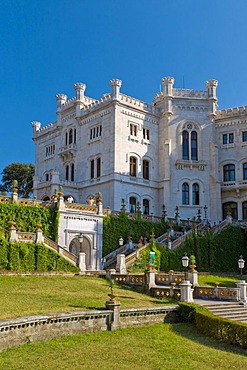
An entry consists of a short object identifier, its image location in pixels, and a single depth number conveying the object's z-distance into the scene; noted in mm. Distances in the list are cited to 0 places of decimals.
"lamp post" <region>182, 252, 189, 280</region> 23303
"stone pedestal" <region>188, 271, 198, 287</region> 22973
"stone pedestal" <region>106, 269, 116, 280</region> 26484
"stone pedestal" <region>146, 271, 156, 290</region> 23062
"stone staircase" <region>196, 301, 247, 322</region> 18406
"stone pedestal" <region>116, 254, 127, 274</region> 27930
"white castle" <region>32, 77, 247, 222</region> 43656
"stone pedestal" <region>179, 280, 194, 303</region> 19969
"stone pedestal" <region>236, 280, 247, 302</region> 20672
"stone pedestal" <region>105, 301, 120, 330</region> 15641
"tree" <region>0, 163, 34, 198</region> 64438
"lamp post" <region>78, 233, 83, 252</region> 32344
